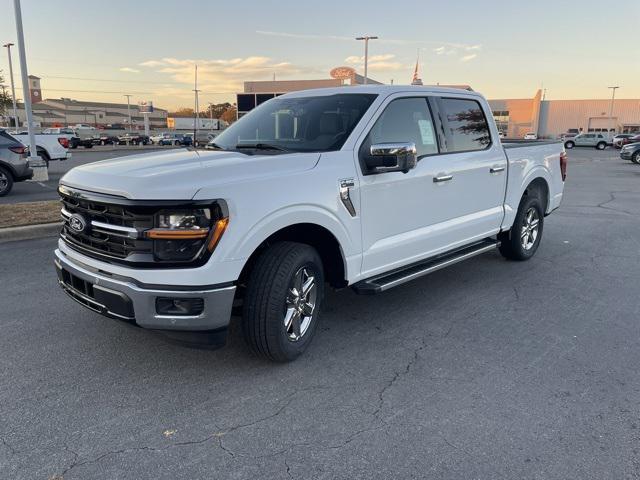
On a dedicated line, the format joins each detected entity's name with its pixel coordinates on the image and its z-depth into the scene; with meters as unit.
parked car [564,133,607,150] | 50.03
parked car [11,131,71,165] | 17.84
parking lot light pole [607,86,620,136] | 72.69
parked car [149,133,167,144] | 60.53
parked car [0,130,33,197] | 11.57
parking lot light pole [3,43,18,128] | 45.93
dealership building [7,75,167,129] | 112.31
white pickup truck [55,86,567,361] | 3.03
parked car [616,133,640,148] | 38.69
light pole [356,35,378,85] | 31.86
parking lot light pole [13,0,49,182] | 14.49
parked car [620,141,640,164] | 25.73
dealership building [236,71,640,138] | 72.88
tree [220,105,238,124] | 123.01
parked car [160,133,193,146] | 57.91
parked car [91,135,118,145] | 54.96
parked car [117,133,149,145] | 58.69
